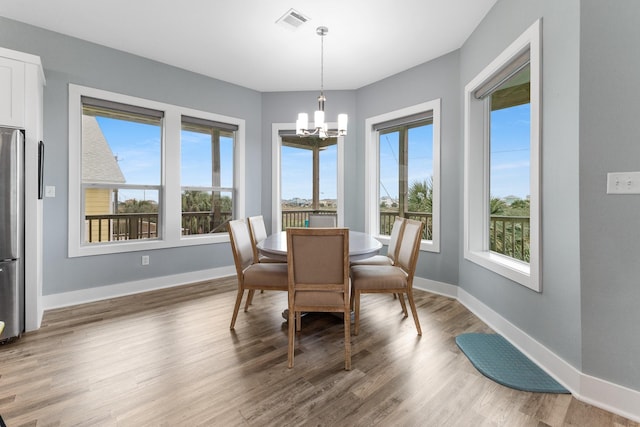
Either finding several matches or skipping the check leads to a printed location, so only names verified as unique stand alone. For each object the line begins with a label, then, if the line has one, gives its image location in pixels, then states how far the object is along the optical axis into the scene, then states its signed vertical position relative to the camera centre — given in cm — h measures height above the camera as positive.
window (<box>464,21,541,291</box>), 203 +46
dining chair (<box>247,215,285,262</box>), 315 -22
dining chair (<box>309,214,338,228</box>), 380 -10
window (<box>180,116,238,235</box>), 404 +55
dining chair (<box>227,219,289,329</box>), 241 -51
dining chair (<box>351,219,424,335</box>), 237 -53
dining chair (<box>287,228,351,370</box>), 193 -40
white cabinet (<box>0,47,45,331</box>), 234 +73
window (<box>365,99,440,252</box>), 358 +60
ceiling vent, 265 +181
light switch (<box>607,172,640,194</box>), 151 +16
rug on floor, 174 -101
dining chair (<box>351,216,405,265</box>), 295 -39
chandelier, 283 +91
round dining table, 231 -29
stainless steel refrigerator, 225 -13
